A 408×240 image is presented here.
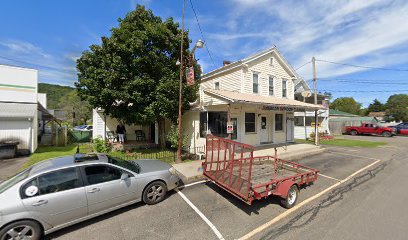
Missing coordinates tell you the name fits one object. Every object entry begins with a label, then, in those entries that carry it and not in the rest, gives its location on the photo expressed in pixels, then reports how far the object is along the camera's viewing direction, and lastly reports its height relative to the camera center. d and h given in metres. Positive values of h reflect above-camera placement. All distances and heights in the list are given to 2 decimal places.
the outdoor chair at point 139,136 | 15.61 -1.11
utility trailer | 4.74 -1.70
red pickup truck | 23.66 -0.92
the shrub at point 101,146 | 11.08 -1.45
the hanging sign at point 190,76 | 8.50 +2.29
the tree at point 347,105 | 72.12 +7.64
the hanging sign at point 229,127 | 9.15 -0.22
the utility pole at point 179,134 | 8.99 -0.56
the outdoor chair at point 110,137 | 14.65 -1.13
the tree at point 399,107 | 49.25 +4.63
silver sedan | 3.45 -1.56
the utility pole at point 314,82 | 15.94 +3.70
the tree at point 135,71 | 9.82 +2.98
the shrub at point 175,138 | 10.38 -0.86
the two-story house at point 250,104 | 11.34 +1.16
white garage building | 11.17 +1.15
